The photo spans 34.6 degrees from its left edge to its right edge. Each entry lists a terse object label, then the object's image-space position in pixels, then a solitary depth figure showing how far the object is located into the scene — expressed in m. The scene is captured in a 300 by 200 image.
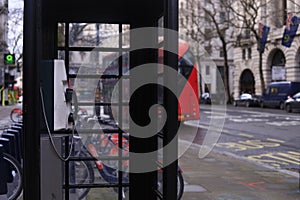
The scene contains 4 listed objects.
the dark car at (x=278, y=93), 37.91
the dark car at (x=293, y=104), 31.80
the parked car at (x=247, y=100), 45.12
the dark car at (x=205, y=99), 57.47
